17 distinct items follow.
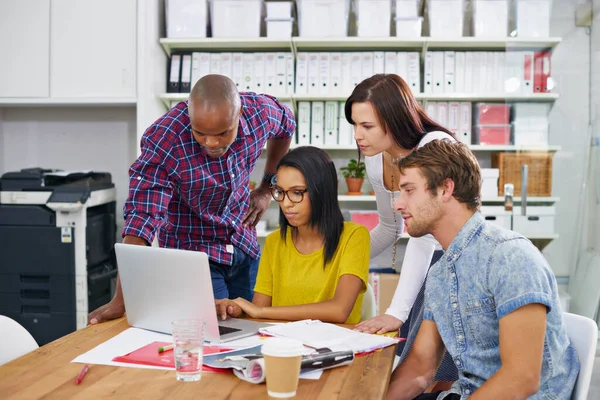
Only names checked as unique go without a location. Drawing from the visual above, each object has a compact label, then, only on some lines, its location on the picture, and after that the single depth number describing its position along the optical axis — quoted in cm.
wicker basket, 334
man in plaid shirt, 182
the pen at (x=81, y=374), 116
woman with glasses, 181
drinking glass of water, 117
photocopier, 350
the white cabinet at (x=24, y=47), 385
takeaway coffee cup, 107
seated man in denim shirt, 122
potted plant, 391
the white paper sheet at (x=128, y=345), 127
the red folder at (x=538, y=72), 346
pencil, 134
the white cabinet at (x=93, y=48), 379
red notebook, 126
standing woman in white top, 179
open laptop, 136
